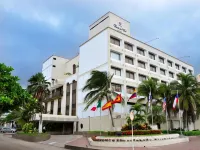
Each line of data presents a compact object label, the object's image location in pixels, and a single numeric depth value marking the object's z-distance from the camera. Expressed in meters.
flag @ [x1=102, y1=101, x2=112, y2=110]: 18.38
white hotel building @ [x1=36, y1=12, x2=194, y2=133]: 28.34
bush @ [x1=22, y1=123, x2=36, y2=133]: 24.39
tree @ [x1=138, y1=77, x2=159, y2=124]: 26.52
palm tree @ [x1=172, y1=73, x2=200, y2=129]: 24.50
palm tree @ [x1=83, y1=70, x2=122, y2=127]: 23.09
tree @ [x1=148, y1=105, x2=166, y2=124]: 25.42
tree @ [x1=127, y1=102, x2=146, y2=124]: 17.60
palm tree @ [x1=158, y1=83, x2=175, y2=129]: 26.62
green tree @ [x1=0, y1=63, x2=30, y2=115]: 10.63
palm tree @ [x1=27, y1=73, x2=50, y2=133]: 26.43
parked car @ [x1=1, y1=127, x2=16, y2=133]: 43.88
